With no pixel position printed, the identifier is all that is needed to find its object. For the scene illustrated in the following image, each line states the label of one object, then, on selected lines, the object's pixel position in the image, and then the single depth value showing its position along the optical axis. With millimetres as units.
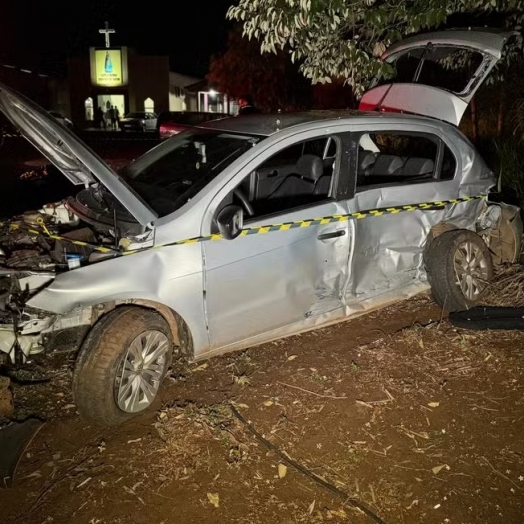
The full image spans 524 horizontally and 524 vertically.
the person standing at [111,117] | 35125
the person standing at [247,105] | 12429
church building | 39375
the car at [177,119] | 19906
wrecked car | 3645
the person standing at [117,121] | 33625
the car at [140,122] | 32031
